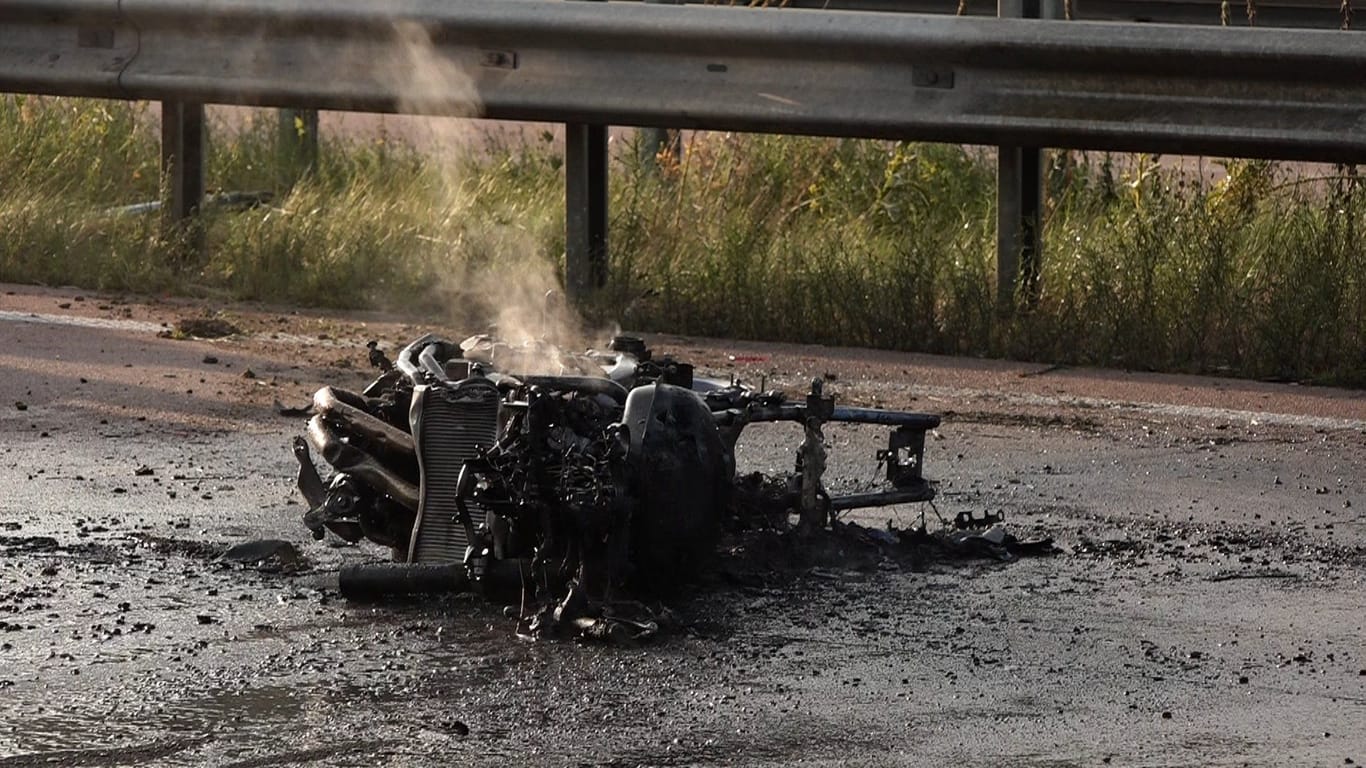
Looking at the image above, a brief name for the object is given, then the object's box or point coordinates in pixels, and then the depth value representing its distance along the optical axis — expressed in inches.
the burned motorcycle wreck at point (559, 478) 442.6
